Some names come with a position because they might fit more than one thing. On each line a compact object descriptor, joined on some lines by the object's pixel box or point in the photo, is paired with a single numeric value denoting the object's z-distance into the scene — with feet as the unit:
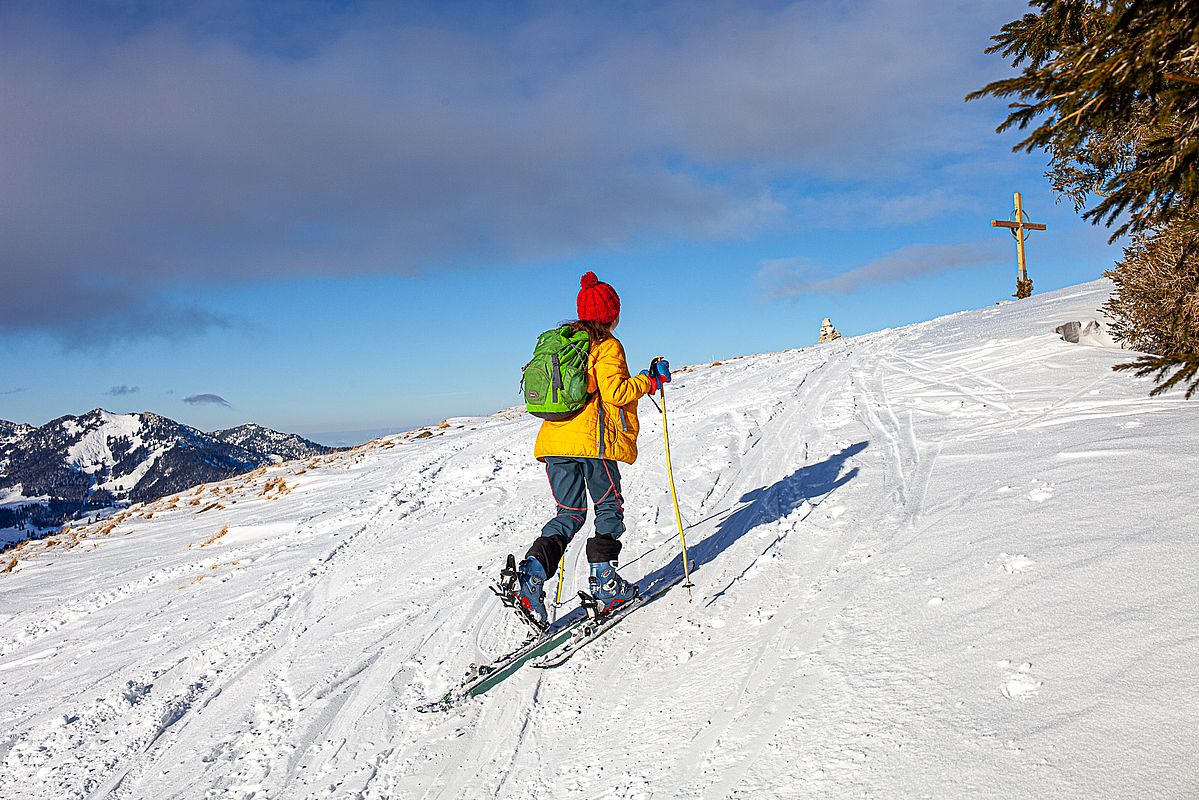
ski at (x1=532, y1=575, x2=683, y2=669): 15.16
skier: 15.97
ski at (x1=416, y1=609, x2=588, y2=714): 14.23
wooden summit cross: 90.12
